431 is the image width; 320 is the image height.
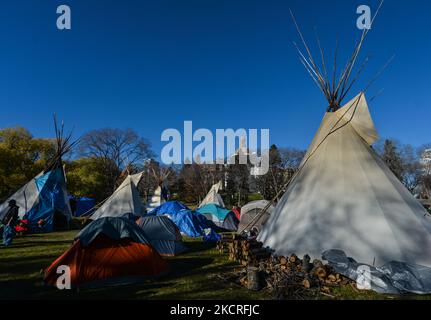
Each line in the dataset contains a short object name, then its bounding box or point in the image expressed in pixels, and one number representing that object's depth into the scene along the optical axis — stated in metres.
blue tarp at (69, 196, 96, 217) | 29.34
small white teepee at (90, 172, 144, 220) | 19.95
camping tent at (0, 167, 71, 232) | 17.02
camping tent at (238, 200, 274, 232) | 16.92
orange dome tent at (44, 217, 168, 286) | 6.88
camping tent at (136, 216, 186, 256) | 11.05
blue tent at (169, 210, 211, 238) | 16.79
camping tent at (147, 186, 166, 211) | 28.61
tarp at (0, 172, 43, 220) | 16.88
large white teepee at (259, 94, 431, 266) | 7.58
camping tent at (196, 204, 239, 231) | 21.14
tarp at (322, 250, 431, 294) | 6.28
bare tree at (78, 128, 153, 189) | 43.94
